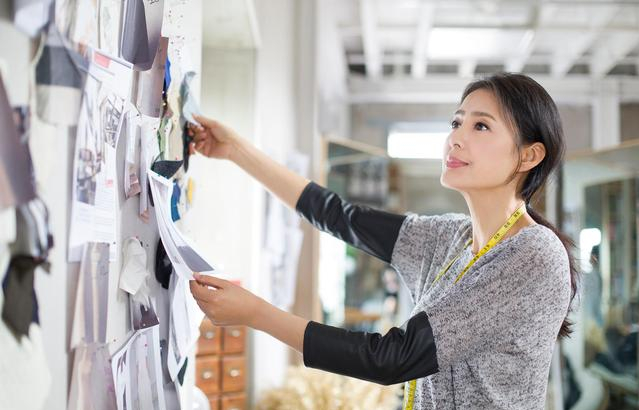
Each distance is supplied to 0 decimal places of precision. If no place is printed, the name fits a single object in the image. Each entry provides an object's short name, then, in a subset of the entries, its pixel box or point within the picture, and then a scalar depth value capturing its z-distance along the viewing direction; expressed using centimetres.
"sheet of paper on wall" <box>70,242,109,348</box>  77
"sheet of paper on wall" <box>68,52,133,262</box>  74
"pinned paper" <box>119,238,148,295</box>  96
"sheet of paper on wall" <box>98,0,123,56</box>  80
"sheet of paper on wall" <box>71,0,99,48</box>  71
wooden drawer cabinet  293
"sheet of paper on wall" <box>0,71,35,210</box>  57
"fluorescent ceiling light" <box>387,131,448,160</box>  870
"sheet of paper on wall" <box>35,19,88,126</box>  63
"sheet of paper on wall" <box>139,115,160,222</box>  103
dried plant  263
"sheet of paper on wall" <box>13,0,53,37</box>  59
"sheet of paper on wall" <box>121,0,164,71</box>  92
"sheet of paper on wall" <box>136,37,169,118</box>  102
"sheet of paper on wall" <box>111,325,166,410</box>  93
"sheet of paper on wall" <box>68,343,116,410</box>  77
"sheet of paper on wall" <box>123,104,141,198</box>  95
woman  120
